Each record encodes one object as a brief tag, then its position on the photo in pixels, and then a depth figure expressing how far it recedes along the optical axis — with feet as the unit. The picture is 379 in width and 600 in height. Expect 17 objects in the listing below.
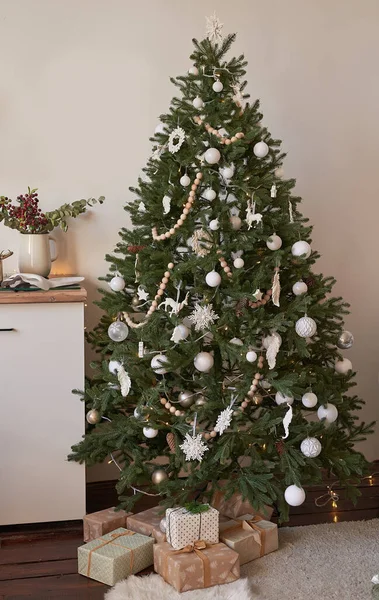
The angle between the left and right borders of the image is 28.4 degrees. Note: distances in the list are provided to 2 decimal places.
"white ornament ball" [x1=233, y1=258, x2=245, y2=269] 8.66
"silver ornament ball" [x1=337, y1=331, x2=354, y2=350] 9.30
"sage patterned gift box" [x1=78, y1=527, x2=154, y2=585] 8.05
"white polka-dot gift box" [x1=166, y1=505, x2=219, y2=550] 8.21
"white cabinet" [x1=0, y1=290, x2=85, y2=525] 9.17
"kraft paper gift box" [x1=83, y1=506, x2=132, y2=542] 8.98
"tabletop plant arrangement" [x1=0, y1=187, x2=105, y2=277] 9.84
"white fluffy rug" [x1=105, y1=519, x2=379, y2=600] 7.74
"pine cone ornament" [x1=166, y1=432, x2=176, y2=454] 8.95
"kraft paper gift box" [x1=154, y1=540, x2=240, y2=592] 7.86
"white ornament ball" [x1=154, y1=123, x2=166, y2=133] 9.09
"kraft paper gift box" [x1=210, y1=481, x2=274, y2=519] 9.37
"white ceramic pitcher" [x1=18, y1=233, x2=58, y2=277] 9.84
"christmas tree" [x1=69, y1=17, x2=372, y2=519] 8.73
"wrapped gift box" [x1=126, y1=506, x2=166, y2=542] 8.69
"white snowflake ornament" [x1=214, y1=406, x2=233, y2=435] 8.71
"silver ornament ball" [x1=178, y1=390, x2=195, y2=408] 9.07
